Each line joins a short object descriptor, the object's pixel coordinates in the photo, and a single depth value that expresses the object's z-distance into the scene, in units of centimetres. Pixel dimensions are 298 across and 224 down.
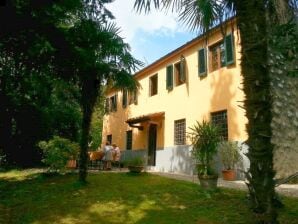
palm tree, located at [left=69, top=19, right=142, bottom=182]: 750
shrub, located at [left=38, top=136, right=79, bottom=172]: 917
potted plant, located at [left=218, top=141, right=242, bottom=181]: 907
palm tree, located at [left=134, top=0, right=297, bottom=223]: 324
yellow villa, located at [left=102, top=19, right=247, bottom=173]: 999
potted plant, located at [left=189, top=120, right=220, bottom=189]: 663
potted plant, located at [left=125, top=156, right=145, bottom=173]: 930
